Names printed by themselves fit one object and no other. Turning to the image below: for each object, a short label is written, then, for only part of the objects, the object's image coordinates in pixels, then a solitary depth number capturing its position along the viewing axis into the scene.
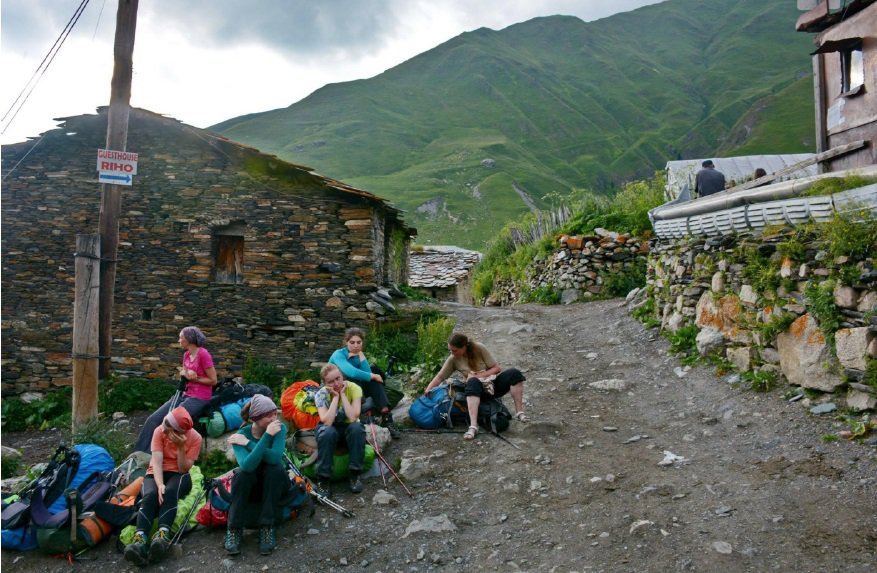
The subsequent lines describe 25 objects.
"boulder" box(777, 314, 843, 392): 5.76
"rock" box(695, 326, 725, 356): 7.64
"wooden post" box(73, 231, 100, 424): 6.68
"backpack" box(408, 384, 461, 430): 6.96
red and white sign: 6.77
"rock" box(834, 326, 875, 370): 5.36
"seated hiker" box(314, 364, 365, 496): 5.75
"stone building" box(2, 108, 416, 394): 10.57
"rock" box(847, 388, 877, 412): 5.28
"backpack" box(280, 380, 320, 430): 6.38
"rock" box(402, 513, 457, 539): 4.95
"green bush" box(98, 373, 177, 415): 10.14
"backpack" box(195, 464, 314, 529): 4.95
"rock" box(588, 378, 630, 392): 7.96
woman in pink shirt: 6.45
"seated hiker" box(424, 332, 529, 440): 6.66
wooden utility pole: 7.02
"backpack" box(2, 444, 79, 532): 4.87
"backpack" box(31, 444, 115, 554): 4.80
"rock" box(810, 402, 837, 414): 5.60
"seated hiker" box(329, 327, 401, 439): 6.75
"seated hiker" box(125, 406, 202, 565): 4.79
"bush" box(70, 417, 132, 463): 6.48
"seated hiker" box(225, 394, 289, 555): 4.86
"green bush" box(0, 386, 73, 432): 10.09
